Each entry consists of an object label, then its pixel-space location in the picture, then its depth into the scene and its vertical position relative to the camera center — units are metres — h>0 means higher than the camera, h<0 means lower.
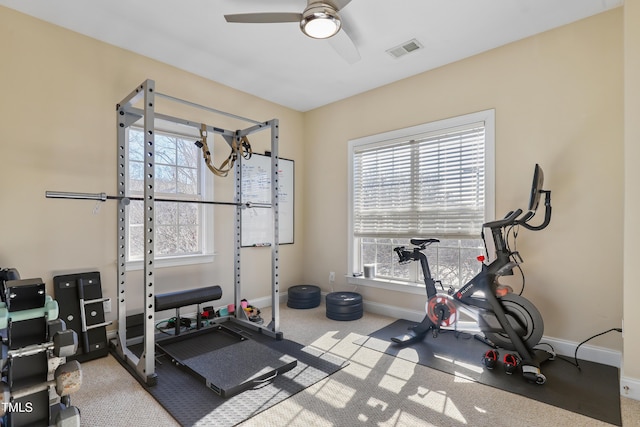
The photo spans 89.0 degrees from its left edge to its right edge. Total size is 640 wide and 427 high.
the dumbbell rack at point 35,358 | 1.33 -0.62
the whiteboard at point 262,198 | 4.04 +0.18
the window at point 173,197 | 3.17 +0.17
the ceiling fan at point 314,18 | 1.98 +1.23
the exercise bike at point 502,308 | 2.46 -0.79
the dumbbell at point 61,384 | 1.28 -0.69
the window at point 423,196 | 3.18 +0.18
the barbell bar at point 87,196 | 2.15 +0.12
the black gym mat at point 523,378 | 2.01 -1.18
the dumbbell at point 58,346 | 1.34 -0.55
